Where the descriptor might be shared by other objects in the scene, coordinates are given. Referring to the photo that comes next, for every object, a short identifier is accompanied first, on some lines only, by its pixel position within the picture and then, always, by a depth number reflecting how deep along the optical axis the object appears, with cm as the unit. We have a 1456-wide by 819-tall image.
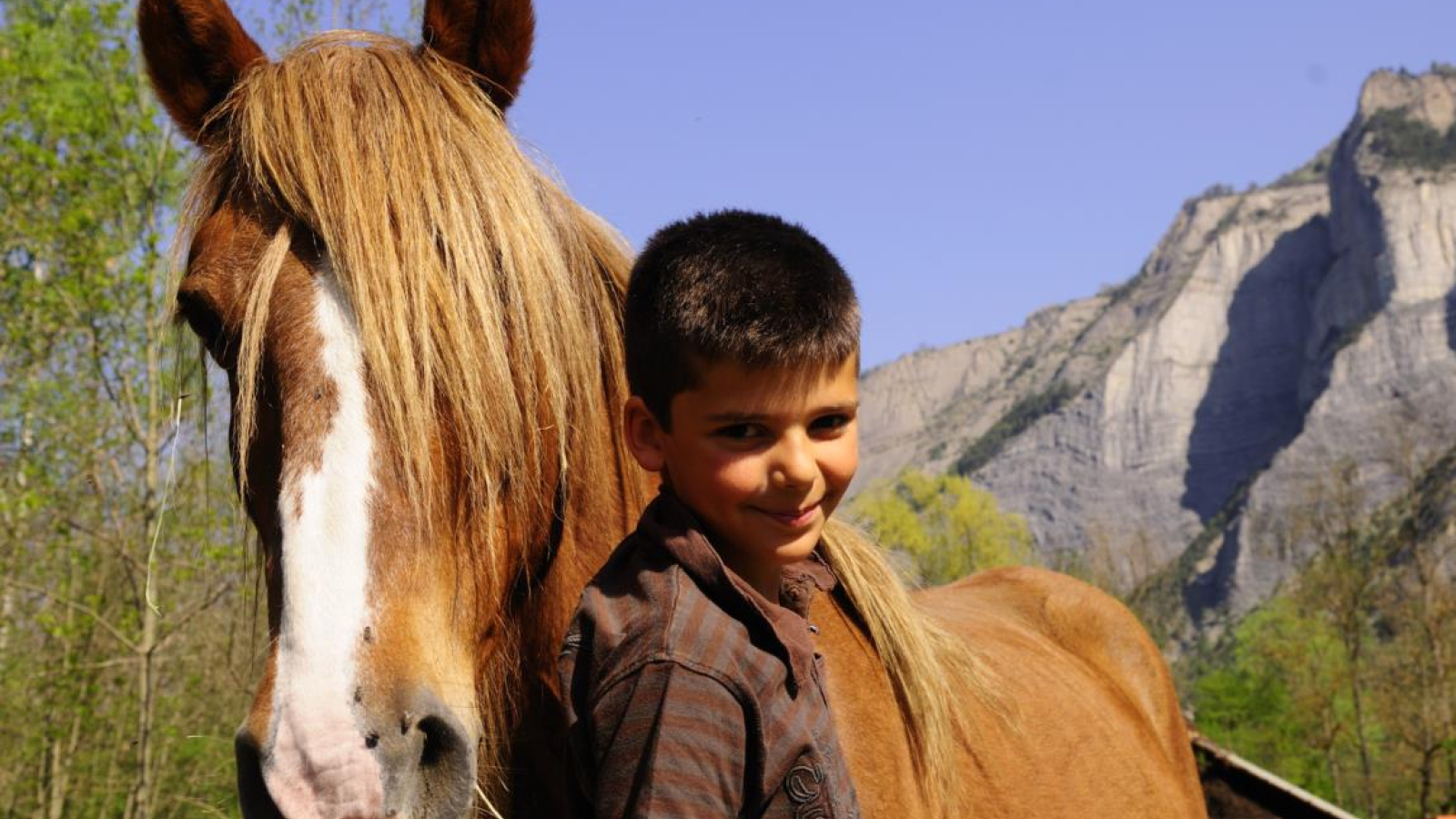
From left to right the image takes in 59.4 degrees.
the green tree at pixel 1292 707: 3525
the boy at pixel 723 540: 147
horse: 159
